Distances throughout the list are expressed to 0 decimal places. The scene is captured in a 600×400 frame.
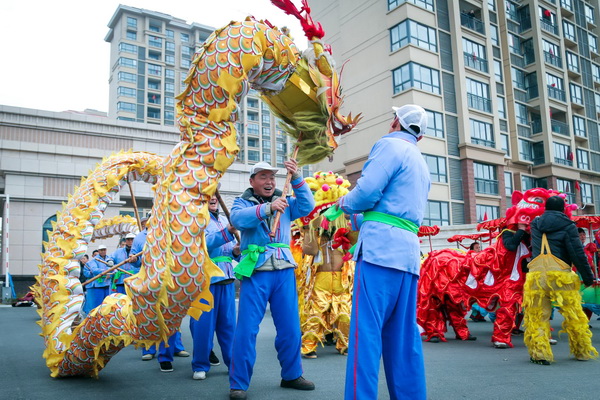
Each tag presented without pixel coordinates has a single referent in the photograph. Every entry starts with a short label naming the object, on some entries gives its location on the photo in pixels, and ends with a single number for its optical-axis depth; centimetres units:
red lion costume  621
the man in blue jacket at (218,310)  472
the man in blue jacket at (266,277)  400
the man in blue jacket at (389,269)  291
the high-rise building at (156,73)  5338
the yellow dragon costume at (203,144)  326
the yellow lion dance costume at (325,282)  608
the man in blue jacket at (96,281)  904
